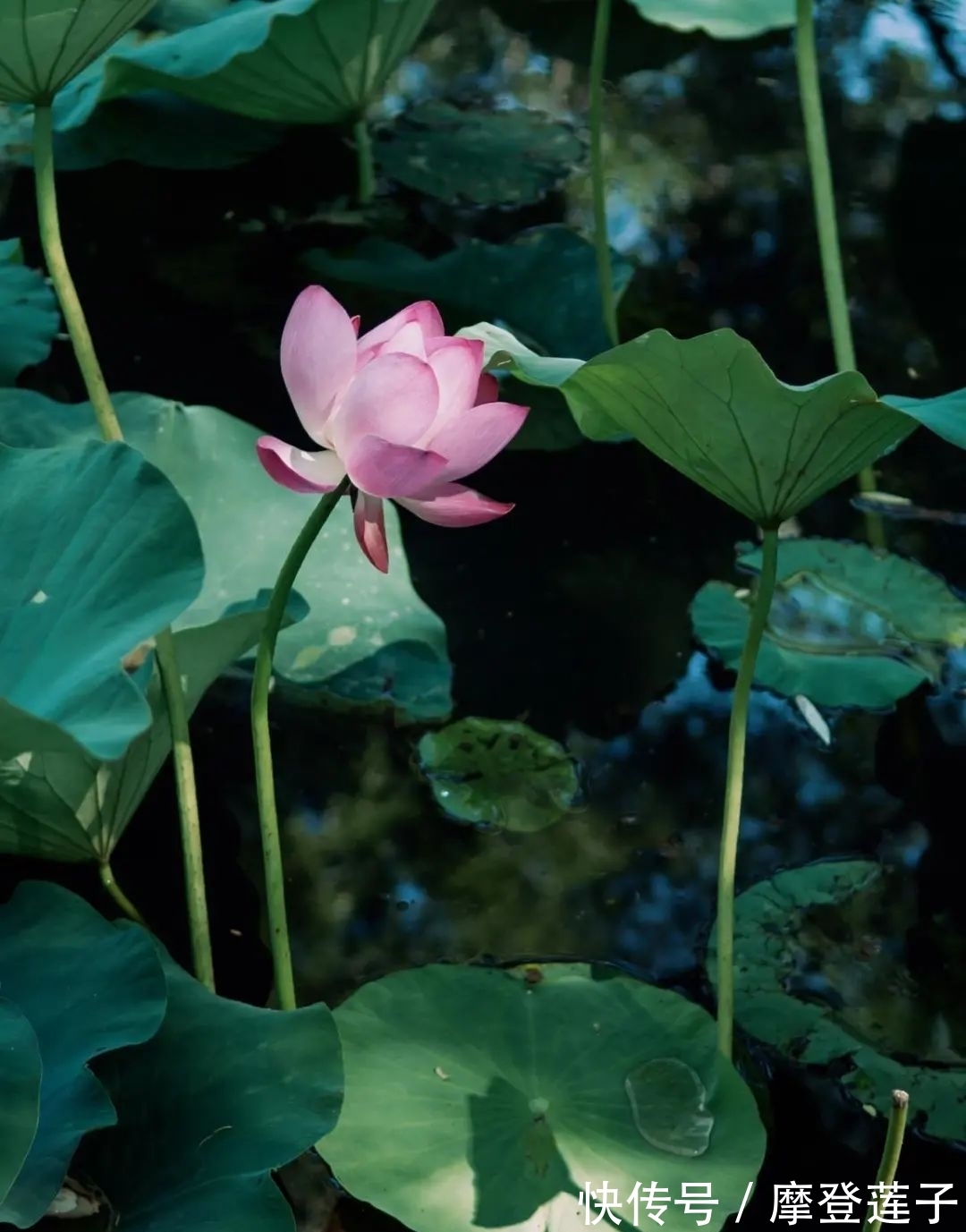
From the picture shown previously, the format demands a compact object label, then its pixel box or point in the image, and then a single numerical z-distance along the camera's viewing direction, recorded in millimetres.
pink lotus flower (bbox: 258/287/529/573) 3098
